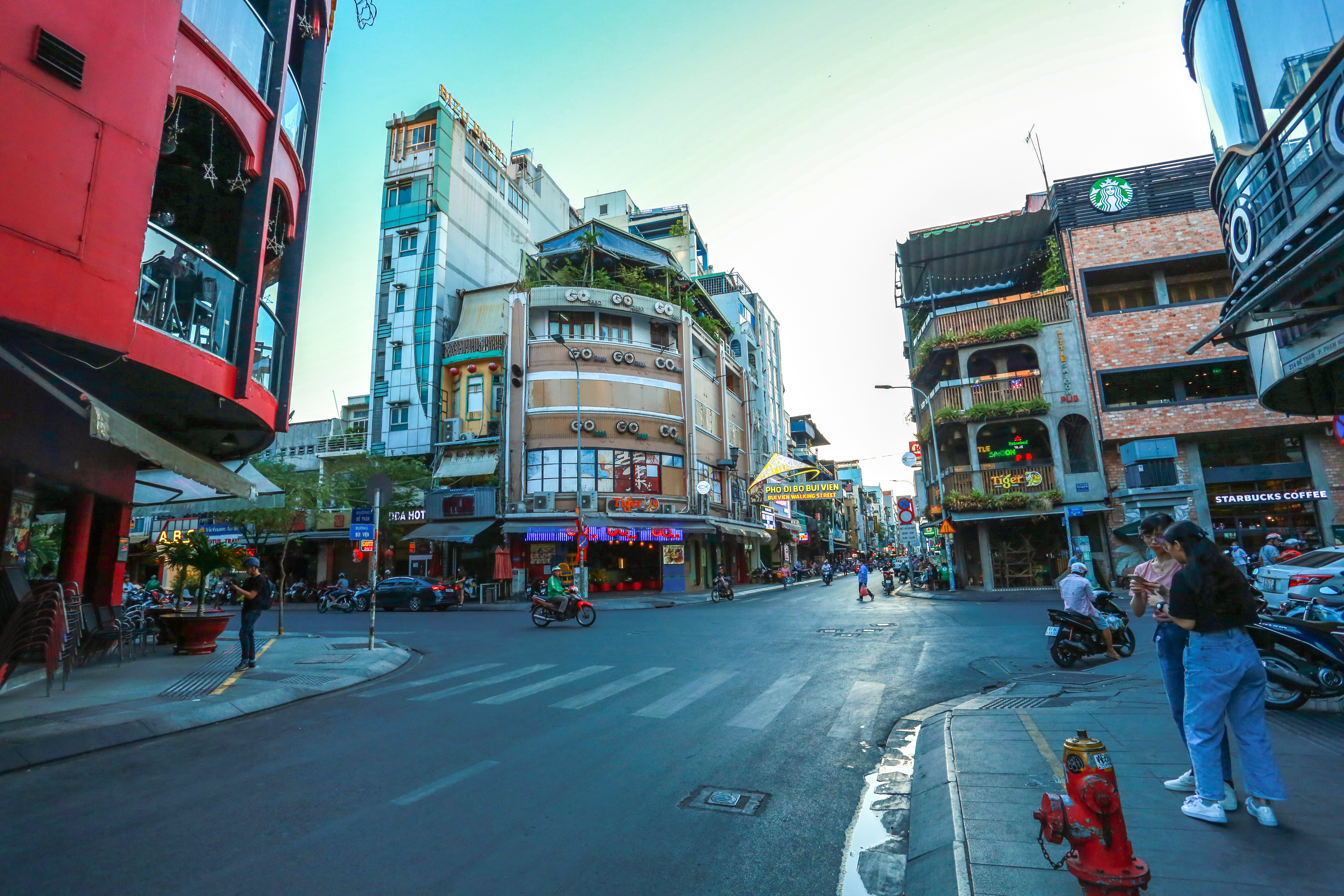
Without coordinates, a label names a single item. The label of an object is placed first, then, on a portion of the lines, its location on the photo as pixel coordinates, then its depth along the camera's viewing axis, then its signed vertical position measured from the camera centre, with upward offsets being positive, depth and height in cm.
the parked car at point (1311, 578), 923 -46
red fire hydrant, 271 -115
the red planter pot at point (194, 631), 1229 -93
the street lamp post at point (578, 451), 2834 +544
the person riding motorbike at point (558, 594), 1780 -68
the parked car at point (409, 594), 2691 -81
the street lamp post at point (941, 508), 2936 +228
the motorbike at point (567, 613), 1780 -117
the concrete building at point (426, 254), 3753 +1953
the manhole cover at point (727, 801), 443 -162
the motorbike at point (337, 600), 2770 -101
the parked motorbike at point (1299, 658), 640 -110
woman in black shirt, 367 -75
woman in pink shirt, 414 -56
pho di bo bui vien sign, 3478 +374
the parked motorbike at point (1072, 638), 977 -124
